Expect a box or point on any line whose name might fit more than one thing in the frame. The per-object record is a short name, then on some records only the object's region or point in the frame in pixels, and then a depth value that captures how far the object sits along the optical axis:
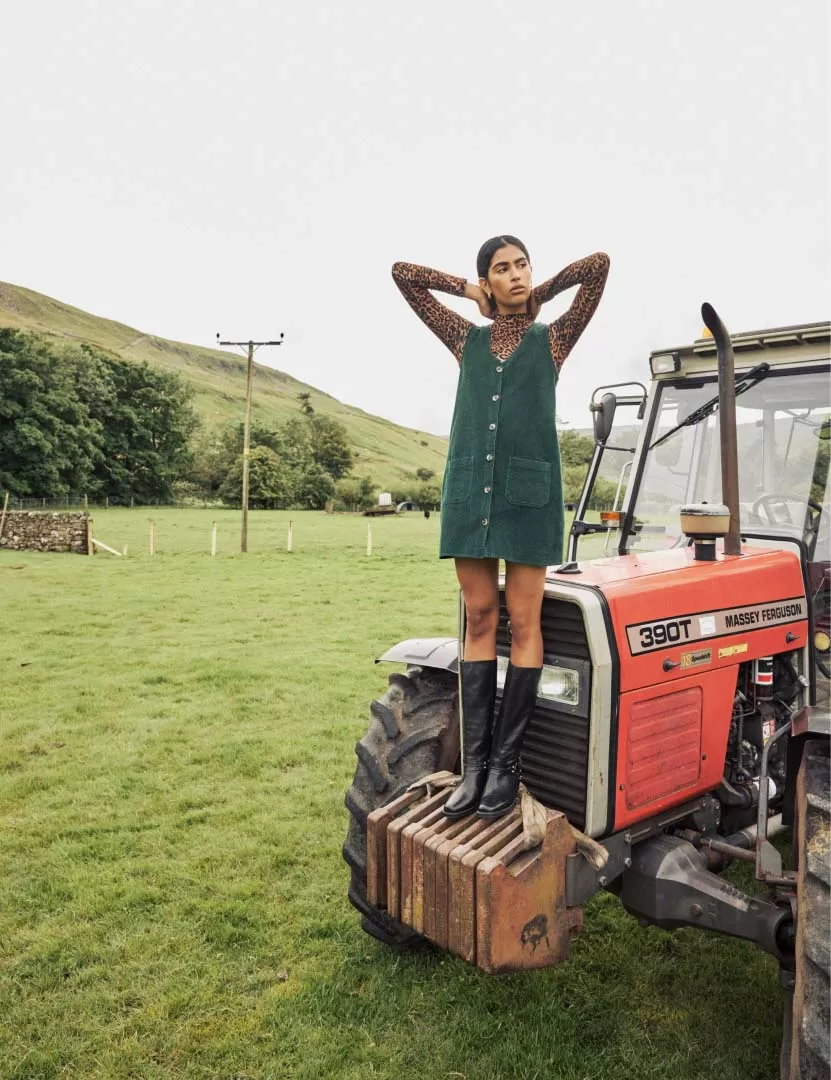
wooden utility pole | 24.98
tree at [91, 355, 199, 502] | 52.84
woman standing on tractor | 2.75
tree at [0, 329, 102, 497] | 44.69
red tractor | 2.65
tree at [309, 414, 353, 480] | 74.56
